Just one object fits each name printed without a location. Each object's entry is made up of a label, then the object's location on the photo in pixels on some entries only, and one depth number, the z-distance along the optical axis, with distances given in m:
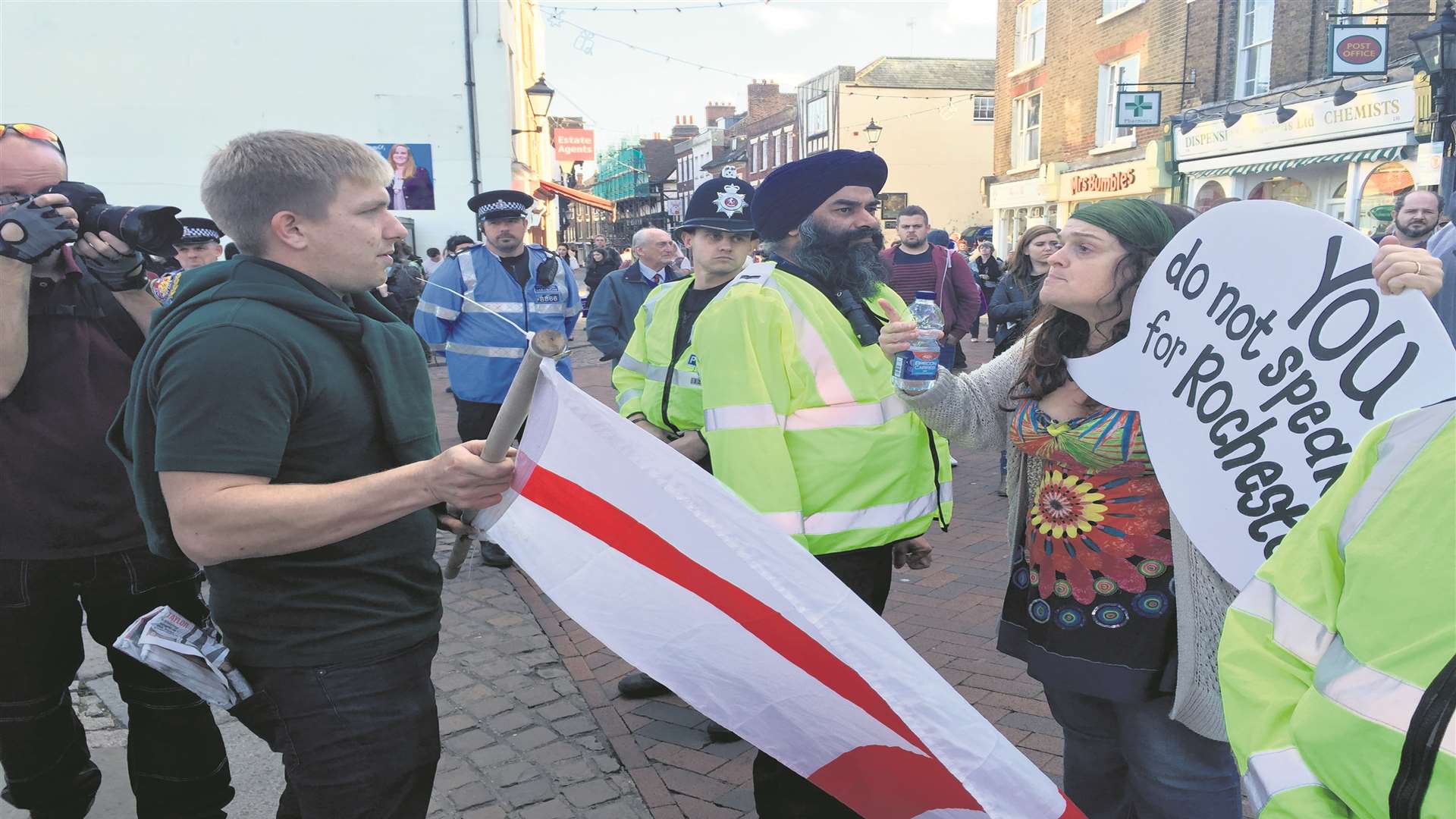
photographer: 2.41
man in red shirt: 7.52
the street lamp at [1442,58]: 9.81
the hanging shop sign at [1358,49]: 12.47
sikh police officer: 2.51
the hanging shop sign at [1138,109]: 17.80
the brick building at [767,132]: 43.84
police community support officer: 5.29
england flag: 1.60
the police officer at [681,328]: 3.79
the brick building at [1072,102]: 18.31
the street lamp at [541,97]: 17.42
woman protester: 2.01
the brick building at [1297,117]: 12.93
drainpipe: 17.81
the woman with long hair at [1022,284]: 6.71
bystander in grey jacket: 6.52
